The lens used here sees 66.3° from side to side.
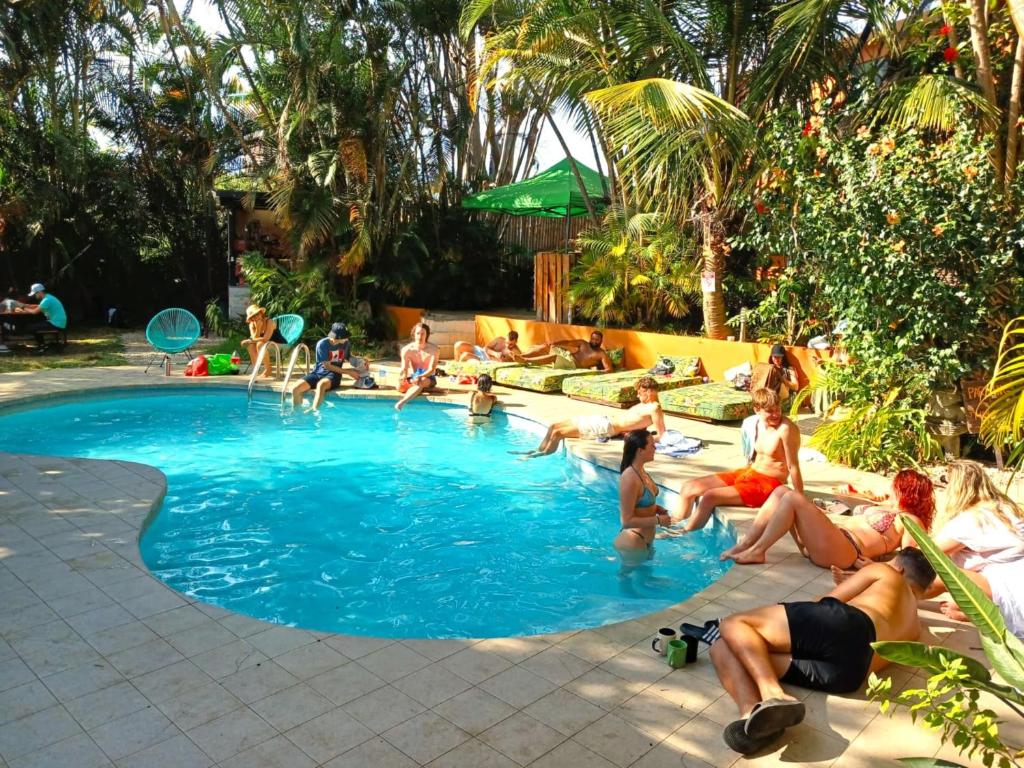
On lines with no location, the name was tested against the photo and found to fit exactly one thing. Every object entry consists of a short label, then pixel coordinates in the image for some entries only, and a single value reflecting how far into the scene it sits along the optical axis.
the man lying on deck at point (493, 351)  14.41
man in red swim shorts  6.71
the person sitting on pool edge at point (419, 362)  12.64
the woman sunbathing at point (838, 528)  5.20
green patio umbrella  17.06
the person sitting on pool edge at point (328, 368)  12.45
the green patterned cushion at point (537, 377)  12.66
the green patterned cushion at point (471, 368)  13.72
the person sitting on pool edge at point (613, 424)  8.84
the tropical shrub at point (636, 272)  13.09
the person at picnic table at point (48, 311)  15.59
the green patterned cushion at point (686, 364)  12.40
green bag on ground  14.00
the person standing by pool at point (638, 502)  6.50
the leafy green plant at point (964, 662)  2.31
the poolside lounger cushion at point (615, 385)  11.56
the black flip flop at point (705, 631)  4.38
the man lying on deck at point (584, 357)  13.44
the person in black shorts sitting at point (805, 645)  3.78
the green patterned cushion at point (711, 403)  10.41
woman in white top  4.65
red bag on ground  13.73
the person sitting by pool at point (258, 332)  13.48
